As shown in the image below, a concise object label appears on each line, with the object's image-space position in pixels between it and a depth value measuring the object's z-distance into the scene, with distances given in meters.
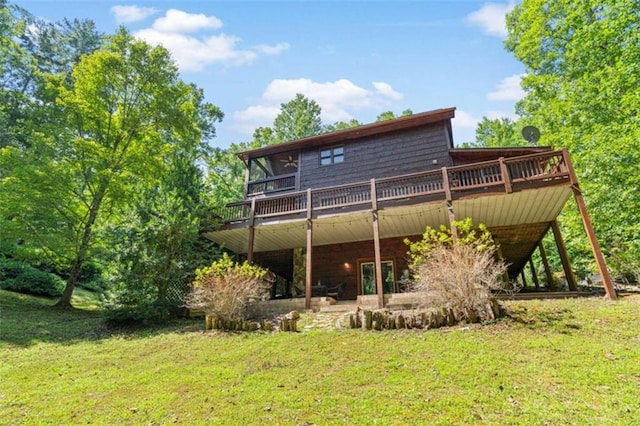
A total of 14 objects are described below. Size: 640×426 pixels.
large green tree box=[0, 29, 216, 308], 10.96
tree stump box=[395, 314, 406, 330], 6.77
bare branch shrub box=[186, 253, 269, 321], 8.25
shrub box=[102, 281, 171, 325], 9.03
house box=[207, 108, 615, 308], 9.23
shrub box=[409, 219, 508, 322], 6.55
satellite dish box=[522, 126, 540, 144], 13.16
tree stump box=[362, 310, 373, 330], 6.95
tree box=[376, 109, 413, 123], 27.42
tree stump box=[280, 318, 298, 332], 7.58
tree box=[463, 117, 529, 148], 27.19
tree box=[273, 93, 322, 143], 28.05
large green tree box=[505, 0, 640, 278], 10.48
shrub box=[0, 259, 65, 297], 12.91
